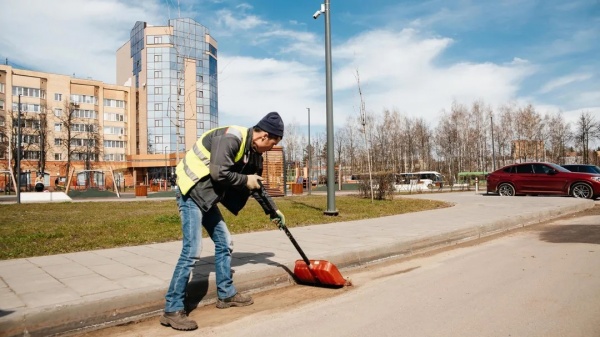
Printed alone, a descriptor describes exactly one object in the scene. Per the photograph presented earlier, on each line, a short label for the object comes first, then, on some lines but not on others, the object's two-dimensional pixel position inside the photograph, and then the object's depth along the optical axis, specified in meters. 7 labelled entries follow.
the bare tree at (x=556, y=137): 48.97
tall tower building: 67.06
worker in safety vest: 3.48
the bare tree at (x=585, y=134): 41.00
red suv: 16.19
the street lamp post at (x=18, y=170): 18.03
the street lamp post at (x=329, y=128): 10.52
